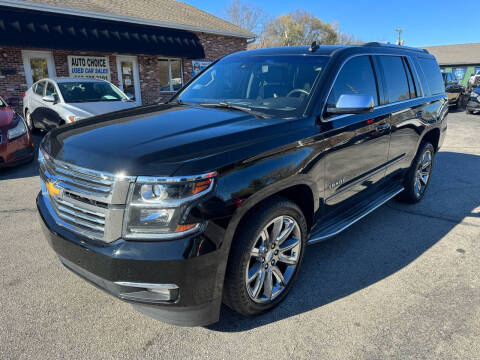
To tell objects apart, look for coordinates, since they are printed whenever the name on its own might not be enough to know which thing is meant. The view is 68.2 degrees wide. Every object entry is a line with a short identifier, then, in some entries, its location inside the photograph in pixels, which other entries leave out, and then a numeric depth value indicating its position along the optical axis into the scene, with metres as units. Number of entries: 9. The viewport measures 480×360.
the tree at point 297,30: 50.22
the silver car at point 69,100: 7.76
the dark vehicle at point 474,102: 16.69
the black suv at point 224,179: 1.97
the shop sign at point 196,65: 17.95
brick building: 11.84
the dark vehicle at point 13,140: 6.11
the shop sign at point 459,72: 41.55
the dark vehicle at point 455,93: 18.47
